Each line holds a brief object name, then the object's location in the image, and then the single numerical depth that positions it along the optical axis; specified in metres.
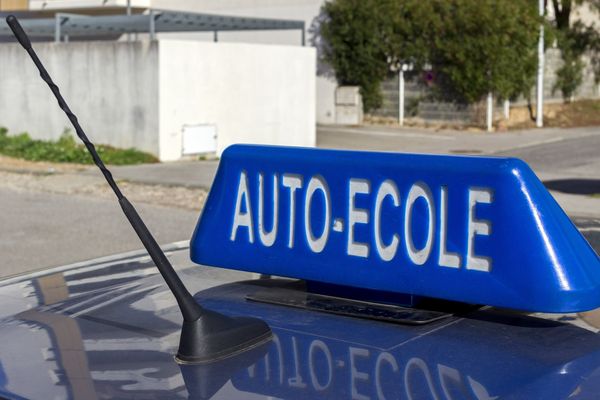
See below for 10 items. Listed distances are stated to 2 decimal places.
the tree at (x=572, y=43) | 28.55
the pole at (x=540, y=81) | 26.09
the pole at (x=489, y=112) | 25.28
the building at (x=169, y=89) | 17.45
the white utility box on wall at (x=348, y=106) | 26.98
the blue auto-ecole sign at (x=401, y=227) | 1.87
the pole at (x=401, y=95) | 26.86
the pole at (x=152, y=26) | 17.45
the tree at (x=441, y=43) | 25.09
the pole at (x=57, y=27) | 18.27
